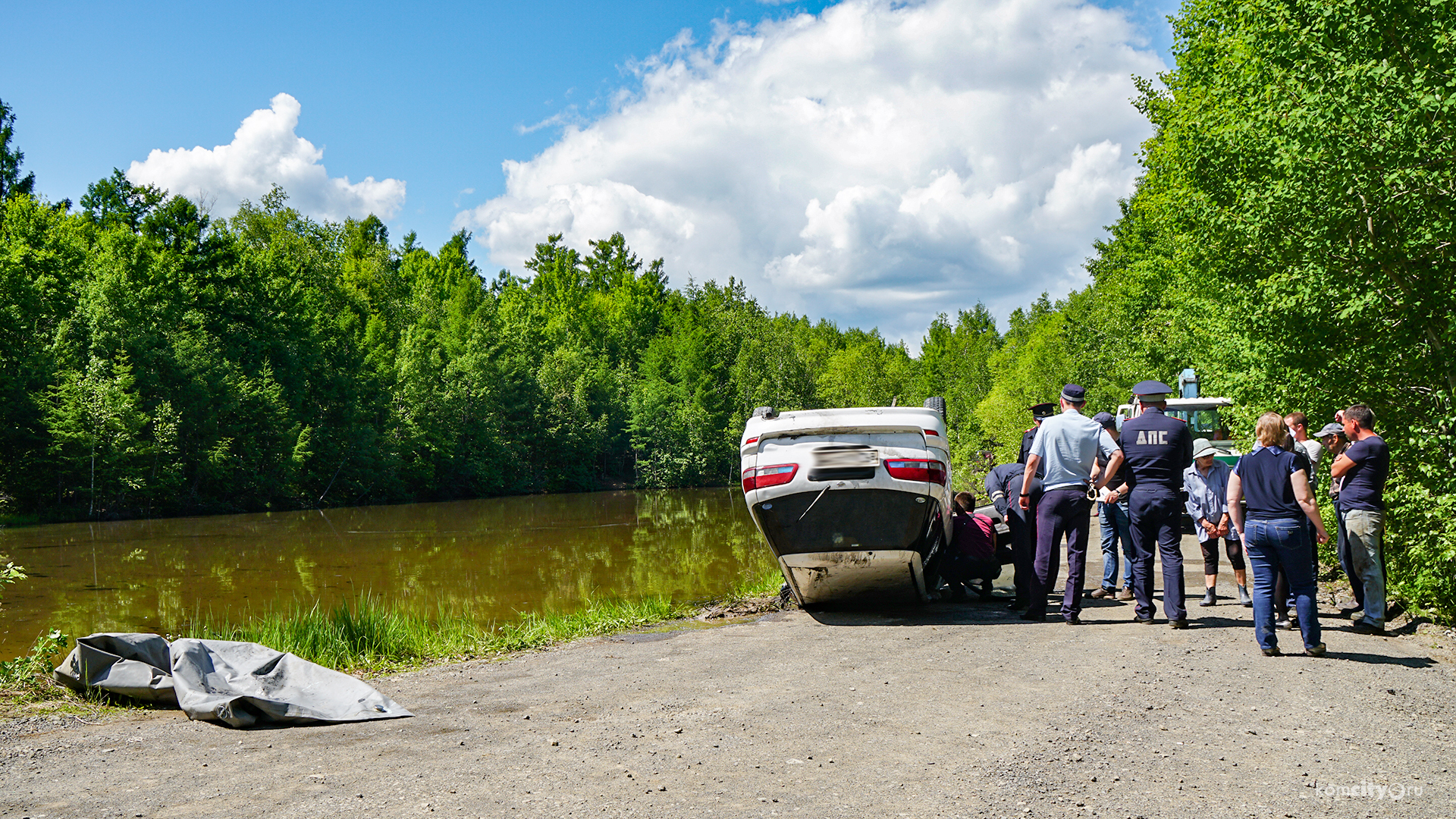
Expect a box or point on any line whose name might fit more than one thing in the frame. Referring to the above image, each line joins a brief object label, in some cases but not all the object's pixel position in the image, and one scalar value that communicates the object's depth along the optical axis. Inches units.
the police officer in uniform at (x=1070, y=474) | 333.1
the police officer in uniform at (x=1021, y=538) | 376.8
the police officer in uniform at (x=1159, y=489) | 326.6
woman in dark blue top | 276.4
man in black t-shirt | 303.1
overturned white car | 354.0
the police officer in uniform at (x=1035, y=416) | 418.3
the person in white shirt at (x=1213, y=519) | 379.2
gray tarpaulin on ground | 236.2
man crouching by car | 411.5
